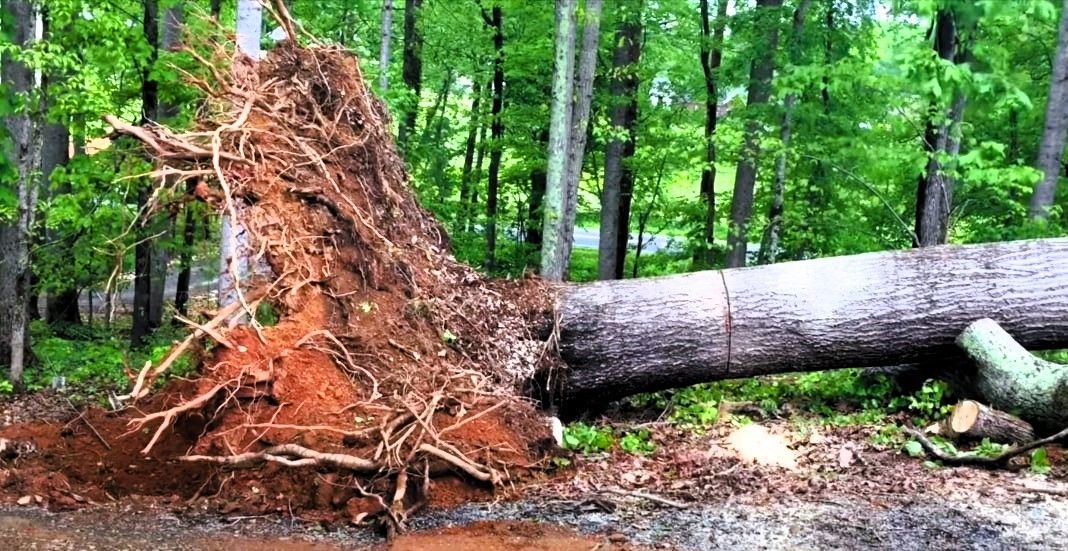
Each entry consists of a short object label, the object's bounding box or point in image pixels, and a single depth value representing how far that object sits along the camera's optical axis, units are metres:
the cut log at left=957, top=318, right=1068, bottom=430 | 6.11
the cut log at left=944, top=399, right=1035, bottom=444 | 6.14
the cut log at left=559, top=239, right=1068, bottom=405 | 6.95
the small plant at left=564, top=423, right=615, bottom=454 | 6.46
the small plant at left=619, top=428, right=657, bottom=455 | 6.47
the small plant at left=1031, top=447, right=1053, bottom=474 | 5.78
